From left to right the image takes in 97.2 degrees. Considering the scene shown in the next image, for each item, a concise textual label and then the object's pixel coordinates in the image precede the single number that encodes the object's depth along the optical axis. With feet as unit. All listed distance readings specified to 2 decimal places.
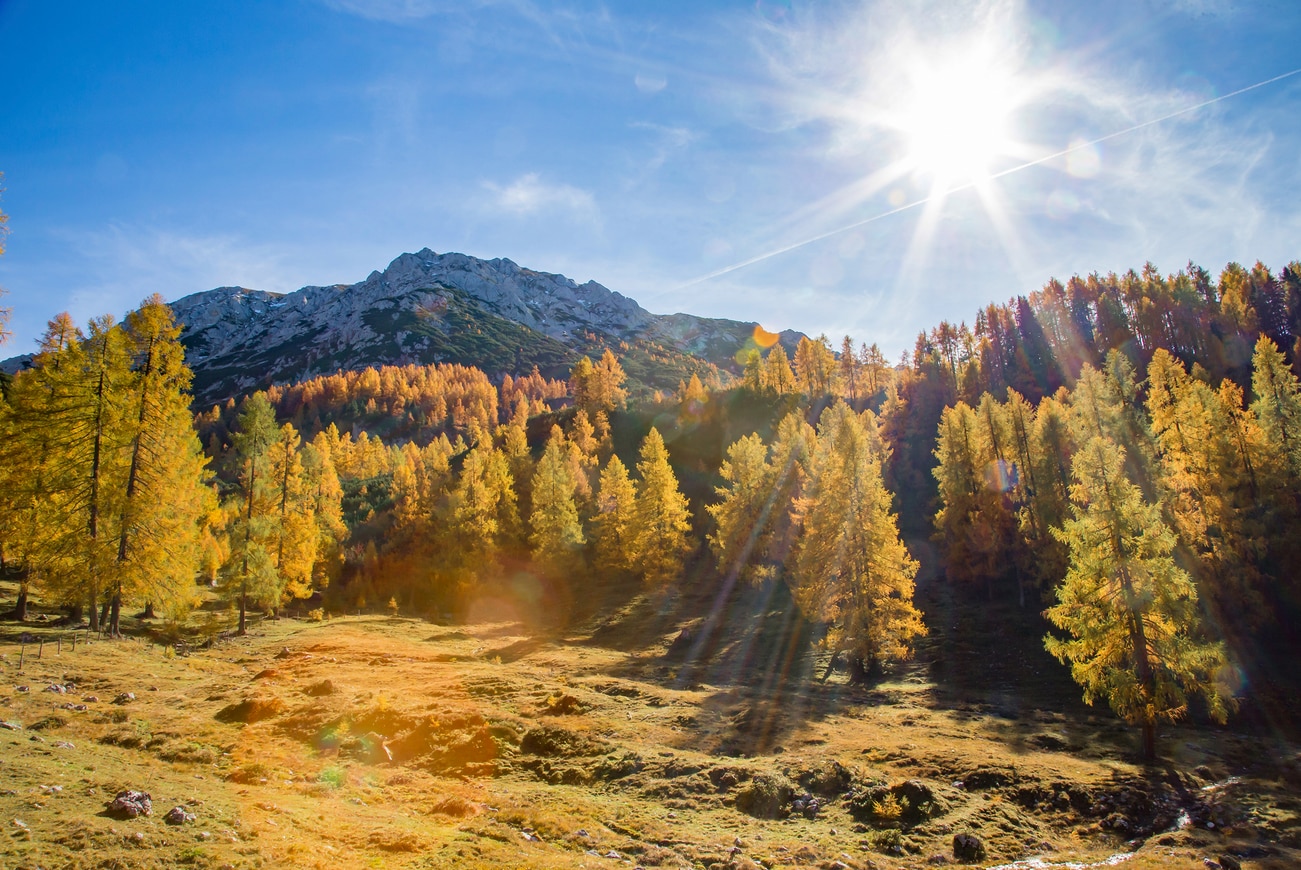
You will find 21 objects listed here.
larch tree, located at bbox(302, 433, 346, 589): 188.96
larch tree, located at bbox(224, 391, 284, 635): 119.14
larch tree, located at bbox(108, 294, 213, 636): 84.12
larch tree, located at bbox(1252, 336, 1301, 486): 118.21
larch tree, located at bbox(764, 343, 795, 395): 351.67
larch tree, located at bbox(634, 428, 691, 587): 192.44
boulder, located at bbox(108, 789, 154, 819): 29.71
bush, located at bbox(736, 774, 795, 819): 51.43
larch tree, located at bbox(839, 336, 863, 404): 409.33
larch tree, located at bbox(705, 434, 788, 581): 175.83
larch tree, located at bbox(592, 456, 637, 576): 203.00
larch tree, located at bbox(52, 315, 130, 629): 81.25
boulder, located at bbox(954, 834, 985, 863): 43.68
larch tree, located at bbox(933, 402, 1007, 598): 158.04
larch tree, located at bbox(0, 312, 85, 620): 81.30
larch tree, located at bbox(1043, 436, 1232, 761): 67.46
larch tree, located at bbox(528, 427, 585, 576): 200.85
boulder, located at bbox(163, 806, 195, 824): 30.66
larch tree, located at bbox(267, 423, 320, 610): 140.36
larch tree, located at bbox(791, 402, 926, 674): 109.19
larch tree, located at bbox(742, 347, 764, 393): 353.51
